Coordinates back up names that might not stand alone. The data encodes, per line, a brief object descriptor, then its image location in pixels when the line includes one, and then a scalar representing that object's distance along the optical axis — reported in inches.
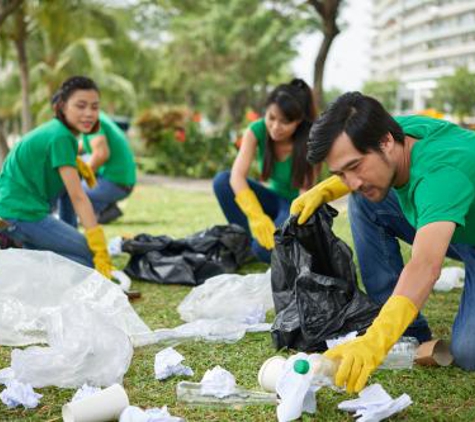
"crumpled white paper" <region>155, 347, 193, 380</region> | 104.8
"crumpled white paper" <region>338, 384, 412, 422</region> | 86.8
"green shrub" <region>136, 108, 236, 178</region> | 505.4
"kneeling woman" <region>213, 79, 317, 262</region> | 170.2
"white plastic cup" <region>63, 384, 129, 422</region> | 86.4
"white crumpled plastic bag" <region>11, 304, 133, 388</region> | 100.5
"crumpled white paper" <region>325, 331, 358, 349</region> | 109.9
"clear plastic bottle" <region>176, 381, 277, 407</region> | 94.7
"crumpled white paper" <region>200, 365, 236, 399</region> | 95.6
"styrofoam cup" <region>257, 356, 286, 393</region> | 94.0
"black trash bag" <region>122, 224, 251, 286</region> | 172.1
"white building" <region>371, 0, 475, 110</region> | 3014.3
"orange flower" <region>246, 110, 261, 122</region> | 410.3
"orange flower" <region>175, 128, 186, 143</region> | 507.6
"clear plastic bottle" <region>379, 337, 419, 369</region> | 108.0
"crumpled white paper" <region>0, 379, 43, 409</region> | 94.3
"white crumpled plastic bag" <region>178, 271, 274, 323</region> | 137.3
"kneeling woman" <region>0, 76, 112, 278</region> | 163.8
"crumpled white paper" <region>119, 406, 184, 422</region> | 85.2
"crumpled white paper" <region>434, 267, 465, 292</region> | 163.8
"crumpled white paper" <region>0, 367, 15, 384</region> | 101.4
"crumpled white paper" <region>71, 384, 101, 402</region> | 93.1
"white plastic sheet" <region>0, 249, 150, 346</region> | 120.4
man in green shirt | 82.9
